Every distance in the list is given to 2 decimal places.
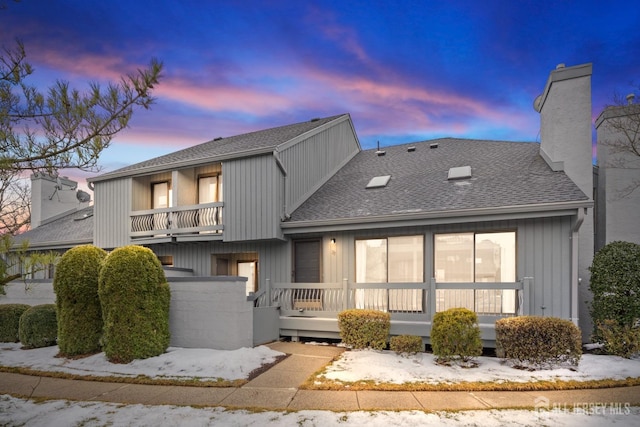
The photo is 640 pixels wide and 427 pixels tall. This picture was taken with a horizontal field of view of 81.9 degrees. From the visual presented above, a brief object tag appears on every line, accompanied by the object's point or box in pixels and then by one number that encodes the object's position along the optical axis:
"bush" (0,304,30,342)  10.73
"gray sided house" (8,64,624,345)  8.75
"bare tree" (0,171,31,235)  14.21
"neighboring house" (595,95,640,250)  11.45
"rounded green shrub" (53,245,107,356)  8.55
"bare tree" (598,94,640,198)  11.40
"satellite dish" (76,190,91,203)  21.22
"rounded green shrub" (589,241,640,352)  7.68
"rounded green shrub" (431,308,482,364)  7.16
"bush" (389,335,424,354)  8.04
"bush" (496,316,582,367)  6.84
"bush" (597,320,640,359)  7.31
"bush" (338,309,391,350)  8.53
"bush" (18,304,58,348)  9.68
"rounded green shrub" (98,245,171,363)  7.77
